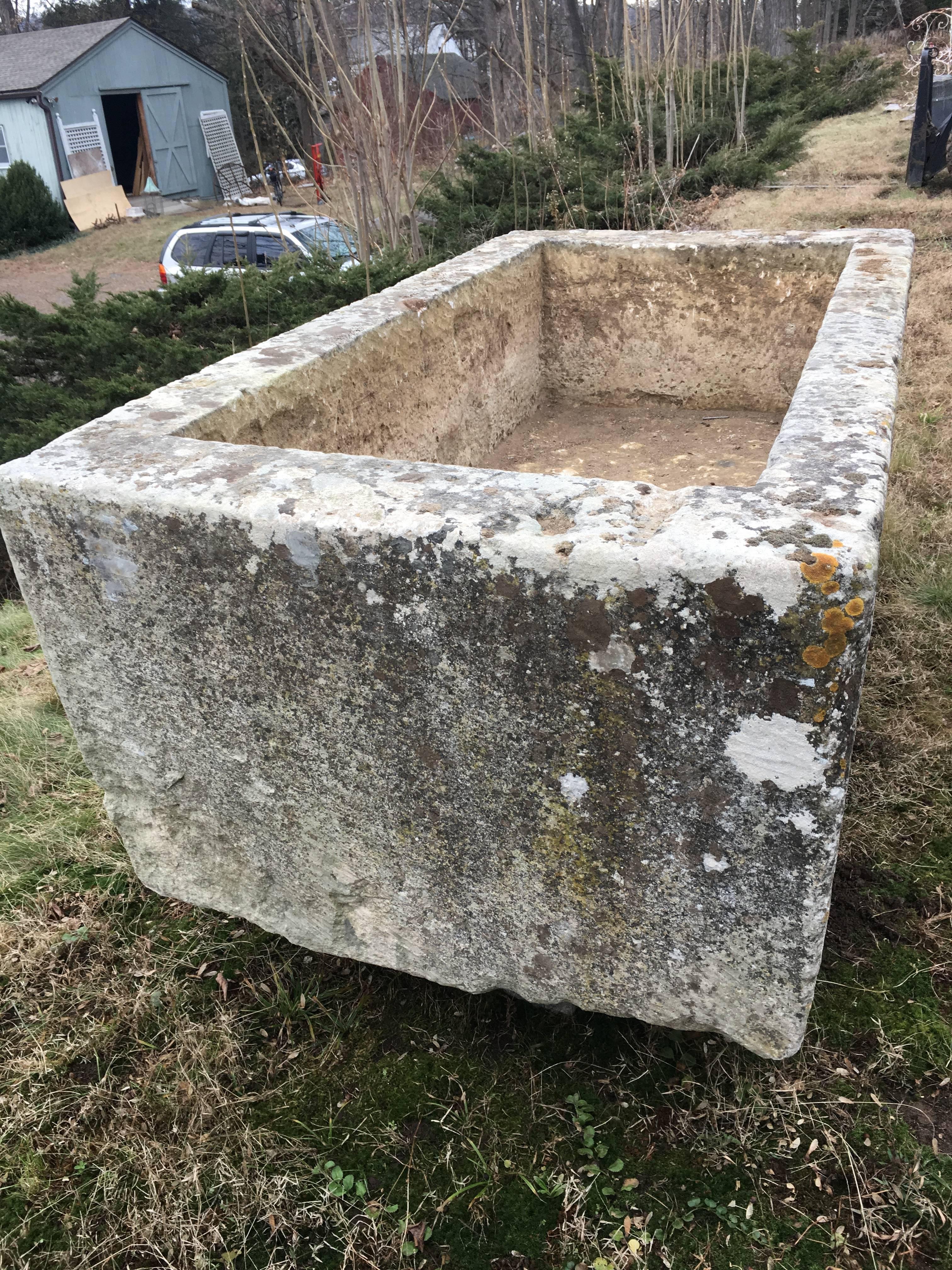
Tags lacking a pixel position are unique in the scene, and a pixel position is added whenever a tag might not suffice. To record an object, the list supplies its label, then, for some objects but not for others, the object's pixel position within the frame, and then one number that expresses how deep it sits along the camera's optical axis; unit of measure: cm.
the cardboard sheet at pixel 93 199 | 1877
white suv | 872
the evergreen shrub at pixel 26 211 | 1772
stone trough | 126
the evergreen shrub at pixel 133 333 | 514
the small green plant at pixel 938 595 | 329
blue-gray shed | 1814
